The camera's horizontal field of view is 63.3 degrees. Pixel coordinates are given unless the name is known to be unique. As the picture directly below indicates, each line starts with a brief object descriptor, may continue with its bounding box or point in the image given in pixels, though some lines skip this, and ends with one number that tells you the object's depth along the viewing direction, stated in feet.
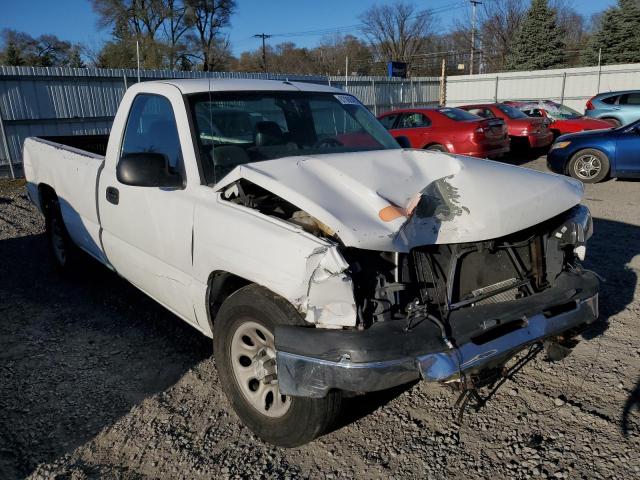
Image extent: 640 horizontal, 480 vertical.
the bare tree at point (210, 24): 144.66
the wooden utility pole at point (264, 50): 209.87
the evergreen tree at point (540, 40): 153.48
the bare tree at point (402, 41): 202.59
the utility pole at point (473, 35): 181.33
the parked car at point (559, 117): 51.60
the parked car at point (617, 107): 55.11
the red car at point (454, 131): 38.29
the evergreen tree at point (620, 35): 136.98
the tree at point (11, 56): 129.18
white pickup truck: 7.82
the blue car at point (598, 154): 32.81
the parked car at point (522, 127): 46.96
